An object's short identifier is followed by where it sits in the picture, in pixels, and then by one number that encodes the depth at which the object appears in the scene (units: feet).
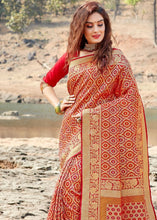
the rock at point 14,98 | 82.84
